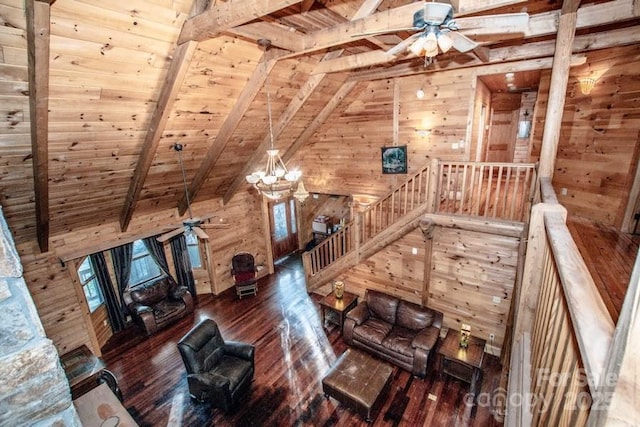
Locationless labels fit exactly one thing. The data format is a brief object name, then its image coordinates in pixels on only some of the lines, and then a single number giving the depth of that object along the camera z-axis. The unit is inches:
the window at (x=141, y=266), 279.6
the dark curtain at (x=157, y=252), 273.9
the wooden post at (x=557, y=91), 129.9
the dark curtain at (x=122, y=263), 253.9
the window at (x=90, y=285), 237.6
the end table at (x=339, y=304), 237.8
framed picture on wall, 261.6
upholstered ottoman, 160.4
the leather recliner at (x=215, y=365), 169.6
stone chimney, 52.6
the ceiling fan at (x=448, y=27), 77.2
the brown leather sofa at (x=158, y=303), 247.6
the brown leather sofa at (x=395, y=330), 194.1
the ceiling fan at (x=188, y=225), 159.5
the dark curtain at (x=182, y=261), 288.2
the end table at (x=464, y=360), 179.3
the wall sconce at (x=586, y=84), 174.4
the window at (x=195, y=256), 307.6
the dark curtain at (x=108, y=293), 241.3
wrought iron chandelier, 135.9
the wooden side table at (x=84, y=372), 177.9
